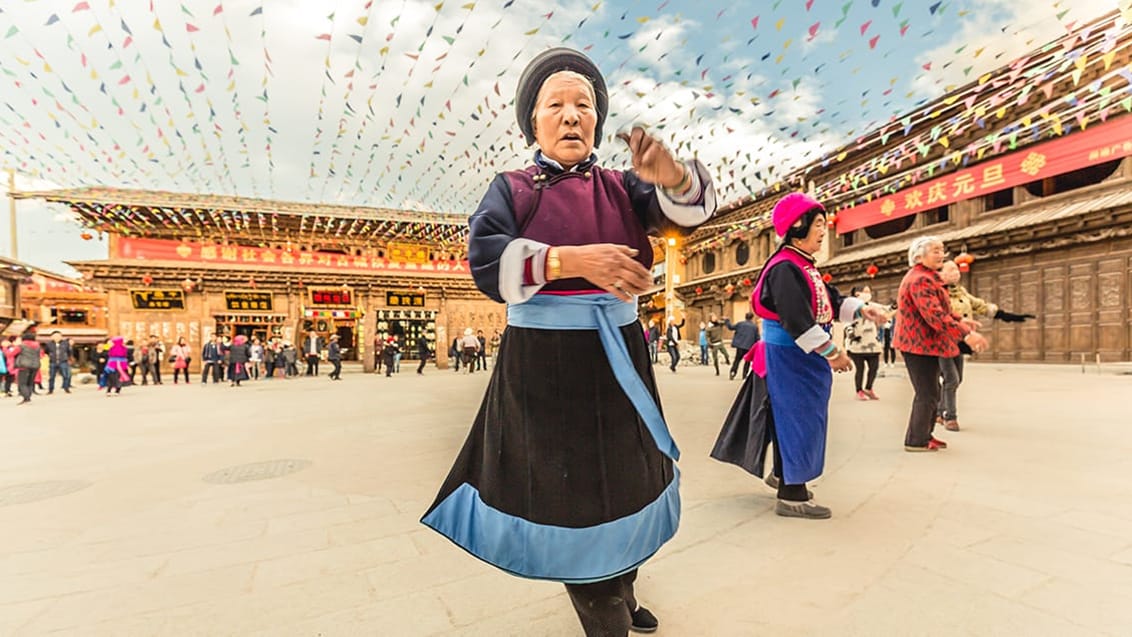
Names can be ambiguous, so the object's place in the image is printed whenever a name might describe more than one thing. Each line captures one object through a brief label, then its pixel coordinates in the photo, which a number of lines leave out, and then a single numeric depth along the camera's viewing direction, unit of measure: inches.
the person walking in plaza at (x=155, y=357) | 602.1
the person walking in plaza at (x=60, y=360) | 507.8
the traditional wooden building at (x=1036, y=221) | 437.7
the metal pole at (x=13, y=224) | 825.2
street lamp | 1081.4
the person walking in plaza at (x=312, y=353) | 683.4
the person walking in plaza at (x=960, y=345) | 176.2
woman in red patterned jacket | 148.3
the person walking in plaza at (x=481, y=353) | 713.0
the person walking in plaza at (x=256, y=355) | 642.2
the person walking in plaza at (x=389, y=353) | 656.4
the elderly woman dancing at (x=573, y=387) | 48.9
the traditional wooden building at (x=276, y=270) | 717.9
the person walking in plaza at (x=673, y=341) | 589.0
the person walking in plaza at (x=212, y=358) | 603.2
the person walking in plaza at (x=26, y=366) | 410.3
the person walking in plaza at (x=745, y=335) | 425.7
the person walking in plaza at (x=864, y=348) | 285.0
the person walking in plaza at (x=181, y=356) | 613.3
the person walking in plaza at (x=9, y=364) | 490.6
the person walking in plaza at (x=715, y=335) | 553.2
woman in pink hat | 100.0
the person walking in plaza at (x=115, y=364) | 468.6
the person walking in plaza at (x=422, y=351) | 685.7
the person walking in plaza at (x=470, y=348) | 669.9
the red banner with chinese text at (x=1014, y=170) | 427.8
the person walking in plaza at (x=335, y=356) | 611.8
